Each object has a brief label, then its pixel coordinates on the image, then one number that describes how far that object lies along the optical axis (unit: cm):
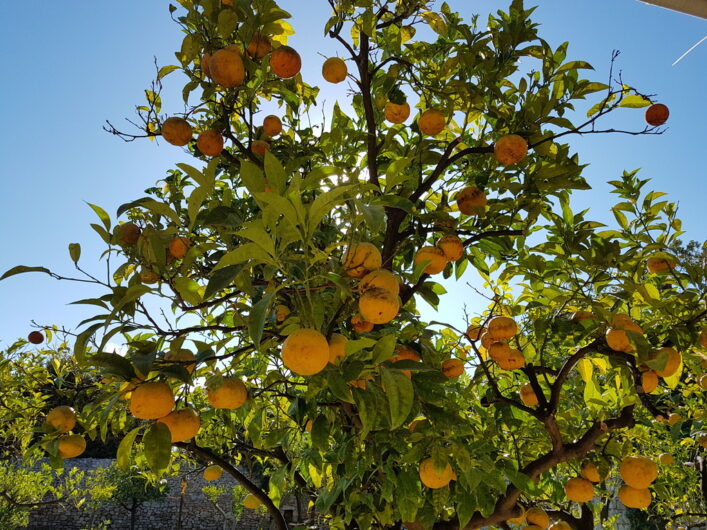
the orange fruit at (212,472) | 183
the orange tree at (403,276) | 70
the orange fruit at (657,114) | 133
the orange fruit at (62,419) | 98
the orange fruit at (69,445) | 97
